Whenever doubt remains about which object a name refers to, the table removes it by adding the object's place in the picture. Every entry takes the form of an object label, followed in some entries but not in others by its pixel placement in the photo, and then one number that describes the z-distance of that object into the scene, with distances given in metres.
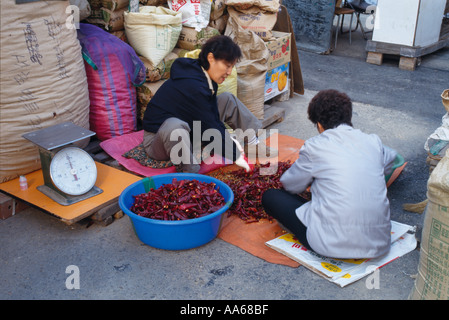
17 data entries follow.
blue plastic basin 2.63
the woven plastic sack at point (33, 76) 2.93
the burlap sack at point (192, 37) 4.34
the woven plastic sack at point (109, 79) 3.70
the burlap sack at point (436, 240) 2.04
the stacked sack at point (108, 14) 3.99
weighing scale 2.89
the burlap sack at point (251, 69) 4.45
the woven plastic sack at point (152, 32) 3.96
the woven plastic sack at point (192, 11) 4.32
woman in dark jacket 3.31
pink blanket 3.57
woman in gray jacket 2.46
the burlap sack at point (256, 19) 4.70
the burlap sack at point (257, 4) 4.58
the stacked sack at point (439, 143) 3.37
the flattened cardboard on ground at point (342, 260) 2.59
